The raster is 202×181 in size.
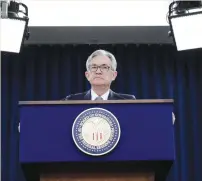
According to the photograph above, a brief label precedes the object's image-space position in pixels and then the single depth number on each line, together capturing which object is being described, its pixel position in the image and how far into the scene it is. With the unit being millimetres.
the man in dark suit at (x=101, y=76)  3963
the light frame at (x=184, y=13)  5416
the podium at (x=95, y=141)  2952
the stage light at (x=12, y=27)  5391
